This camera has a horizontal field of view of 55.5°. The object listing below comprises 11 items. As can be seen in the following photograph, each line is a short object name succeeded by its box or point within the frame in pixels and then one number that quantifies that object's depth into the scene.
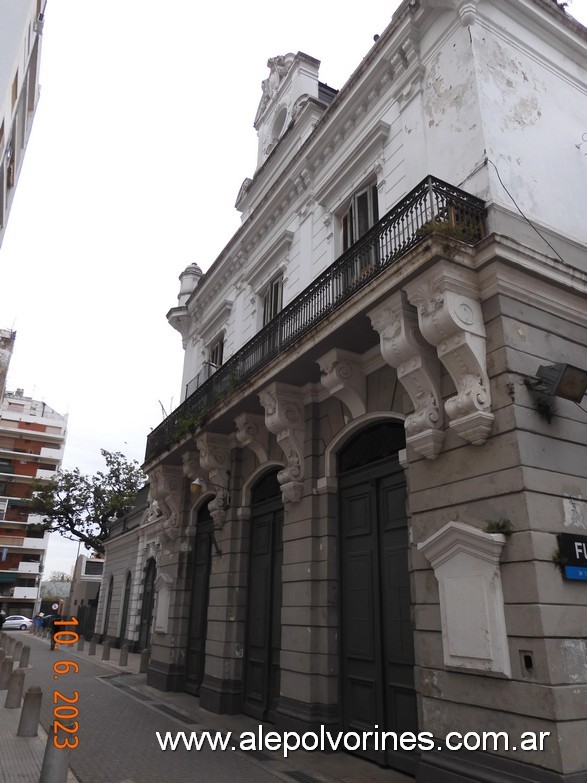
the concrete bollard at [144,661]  16.92
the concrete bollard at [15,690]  10.64
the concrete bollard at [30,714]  8.63
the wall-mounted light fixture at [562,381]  6.53
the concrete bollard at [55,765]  5.92
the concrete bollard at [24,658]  16.81
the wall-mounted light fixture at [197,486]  12.99
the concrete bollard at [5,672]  12.73
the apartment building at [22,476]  56.56
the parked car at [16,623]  46.78
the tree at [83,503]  36.91
